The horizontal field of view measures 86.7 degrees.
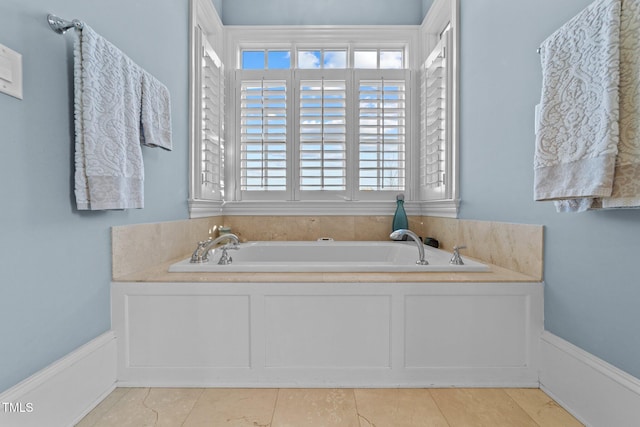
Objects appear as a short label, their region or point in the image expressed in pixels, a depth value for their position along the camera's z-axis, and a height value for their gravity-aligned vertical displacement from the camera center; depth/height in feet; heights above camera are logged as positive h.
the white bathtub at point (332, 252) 7.55 -1.11
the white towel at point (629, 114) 3.10 +0.86
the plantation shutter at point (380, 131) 8.92 +1.98
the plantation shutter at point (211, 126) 7.74 +1.92
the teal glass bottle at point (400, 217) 8.71 -0.29
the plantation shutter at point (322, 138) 8.89 +1.77
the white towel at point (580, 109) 3.21 +1.01
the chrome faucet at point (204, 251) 5.90 -0.82
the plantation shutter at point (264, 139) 8.91 +1.75
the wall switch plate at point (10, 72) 3.18 +1.28
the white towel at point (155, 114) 5.08 +1.44
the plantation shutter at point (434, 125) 7.57 +1.93
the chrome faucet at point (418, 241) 5.86 -0.63
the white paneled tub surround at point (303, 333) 4.86 -1.83
